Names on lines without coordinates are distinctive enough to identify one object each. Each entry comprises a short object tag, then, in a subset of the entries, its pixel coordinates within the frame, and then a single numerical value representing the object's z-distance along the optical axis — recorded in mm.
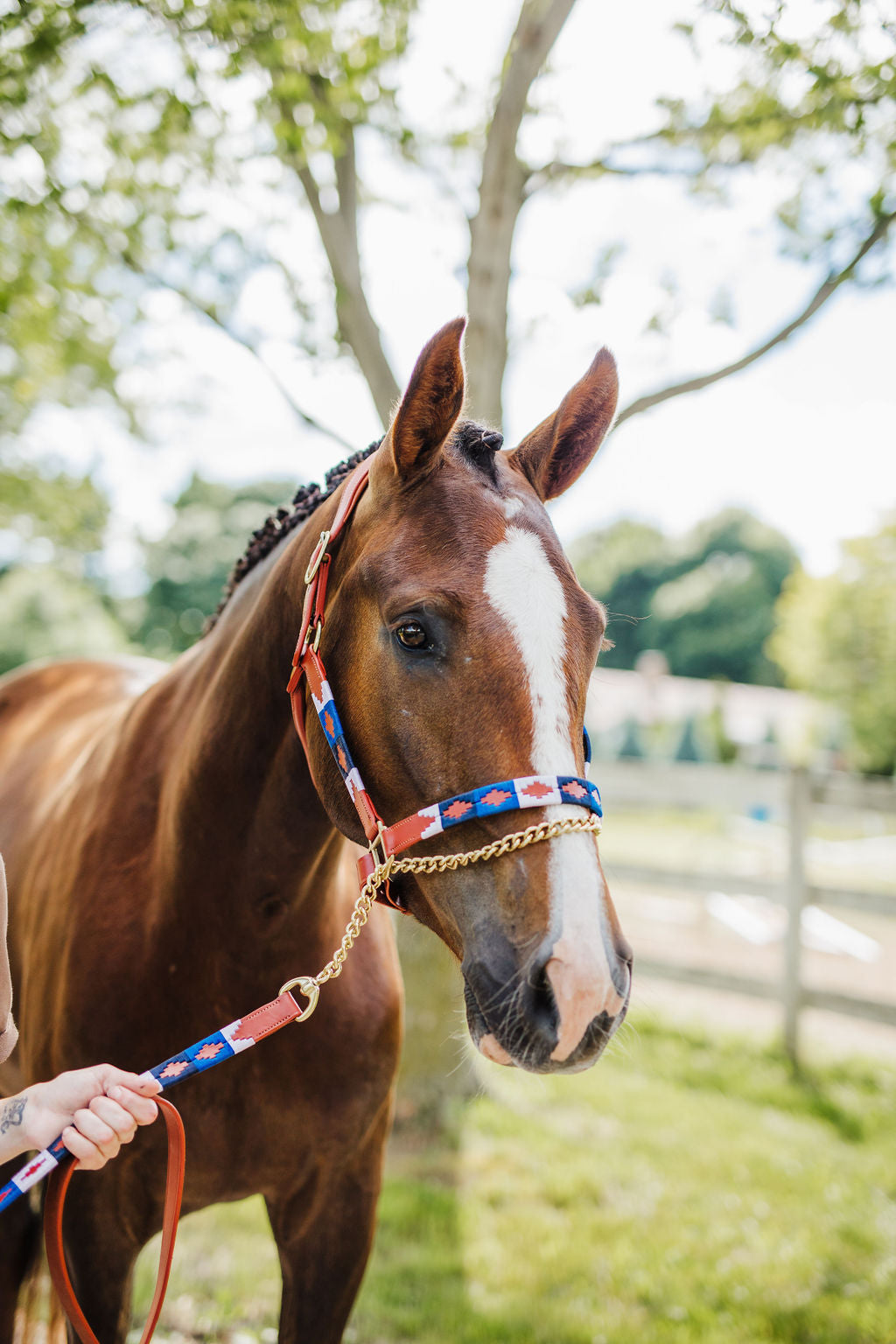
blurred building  26625
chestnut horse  1305
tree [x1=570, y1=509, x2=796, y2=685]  48000
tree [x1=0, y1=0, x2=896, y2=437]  4078
